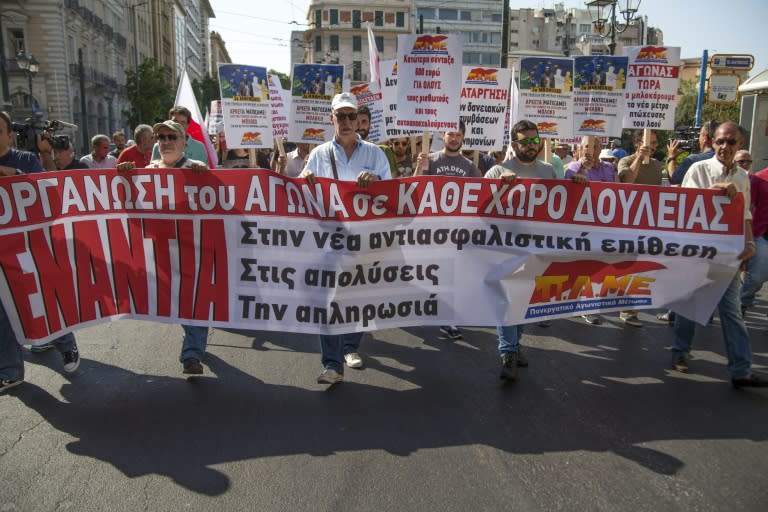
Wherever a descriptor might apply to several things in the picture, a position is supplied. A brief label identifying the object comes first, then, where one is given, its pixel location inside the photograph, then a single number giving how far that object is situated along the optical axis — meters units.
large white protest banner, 4.81
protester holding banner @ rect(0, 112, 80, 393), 4.85
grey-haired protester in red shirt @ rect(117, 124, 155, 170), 7.32
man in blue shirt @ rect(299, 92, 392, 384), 5.03
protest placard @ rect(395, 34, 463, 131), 6.70
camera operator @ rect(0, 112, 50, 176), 4.94
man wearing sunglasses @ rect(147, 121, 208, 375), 5.09
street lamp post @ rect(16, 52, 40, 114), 24.29
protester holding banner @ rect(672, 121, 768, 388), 4.90
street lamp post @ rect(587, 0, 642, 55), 14.51
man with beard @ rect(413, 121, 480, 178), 6.65
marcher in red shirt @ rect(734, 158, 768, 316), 6.01
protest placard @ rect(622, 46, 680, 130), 7.94
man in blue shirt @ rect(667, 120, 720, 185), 6.93
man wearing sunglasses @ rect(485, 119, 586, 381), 5.06
